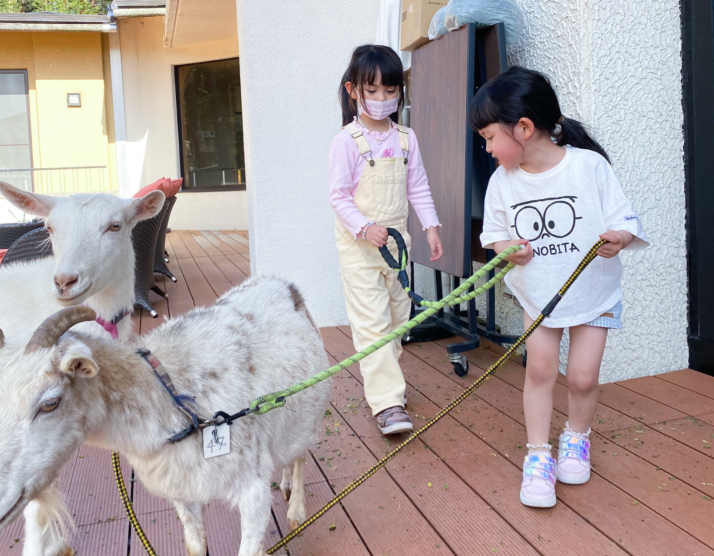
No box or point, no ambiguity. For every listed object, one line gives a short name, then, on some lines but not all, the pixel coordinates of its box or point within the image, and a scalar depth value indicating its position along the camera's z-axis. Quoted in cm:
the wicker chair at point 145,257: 531
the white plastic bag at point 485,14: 342
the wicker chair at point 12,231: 447
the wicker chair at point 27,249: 354
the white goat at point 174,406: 134
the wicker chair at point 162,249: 619
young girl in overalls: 285
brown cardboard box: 391
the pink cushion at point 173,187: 577
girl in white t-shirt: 224
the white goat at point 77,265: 219
